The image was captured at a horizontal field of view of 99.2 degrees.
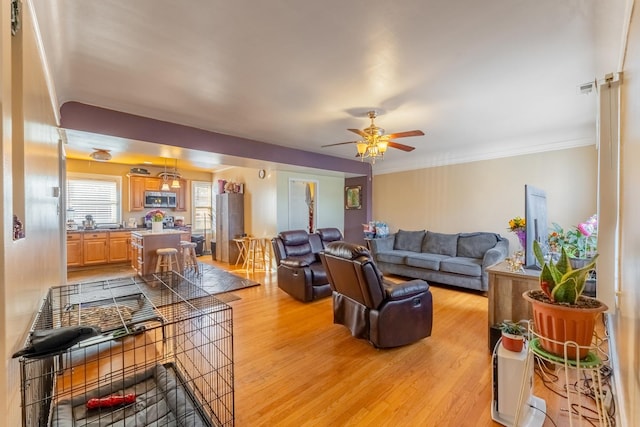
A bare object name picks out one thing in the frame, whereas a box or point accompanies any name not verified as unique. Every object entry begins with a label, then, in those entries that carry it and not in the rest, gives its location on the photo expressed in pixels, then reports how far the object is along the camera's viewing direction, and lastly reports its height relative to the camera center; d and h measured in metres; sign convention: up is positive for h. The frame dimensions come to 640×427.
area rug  4.56 -1.24
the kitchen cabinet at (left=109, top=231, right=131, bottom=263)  6.38 -0.75
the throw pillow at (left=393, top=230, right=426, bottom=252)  5.58 -0.61
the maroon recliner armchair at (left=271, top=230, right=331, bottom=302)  3.94 -0.82
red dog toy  1.63 -1.14
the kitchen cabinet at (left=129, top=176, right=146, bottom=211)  7.06 +0.58
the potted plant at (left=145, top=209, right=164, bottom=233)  5.25 -0.17
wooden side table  2.42 -0.76
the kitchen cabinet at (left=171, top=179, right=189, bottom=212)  7.80 +0.52
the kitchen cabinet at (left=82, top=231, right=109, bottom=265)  6.05 -0.76
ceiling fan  3.16 +0.86
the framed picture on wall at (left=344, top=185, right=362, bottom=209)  6.96 +0.40
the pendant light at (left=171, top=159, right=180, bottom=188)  6.71 +0.89
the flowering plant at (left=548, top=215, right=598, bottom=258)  2.64 -0.33
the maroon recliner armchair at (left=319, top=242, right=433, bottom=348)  2.51 -0.86
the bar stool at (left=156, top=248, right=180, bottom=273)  4.96 -0.85
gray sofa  4.29 -0.81
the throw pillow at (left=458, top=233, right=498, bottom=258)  4.71 -0.58
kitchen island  5.03 -0.58
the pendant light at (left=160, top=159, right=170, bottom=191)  6.76 +0.78
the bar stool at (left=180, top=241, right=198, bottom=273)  5.43 -0.88
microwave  7.29 +0.41
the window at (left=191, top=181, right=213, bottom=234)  8.19 +0.20
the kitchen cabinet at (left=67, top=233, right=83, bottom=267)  5.88 -0.75
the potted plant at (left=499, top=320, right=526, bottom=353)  1.77 -0.83
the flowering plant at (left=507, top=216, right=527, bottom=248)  2.88 -0.17
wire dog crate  1.12 -1.17
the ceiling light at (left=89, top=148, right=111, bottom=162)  4.48 +1.00
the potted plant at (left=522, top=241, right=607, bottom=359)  1.11 -0.42
